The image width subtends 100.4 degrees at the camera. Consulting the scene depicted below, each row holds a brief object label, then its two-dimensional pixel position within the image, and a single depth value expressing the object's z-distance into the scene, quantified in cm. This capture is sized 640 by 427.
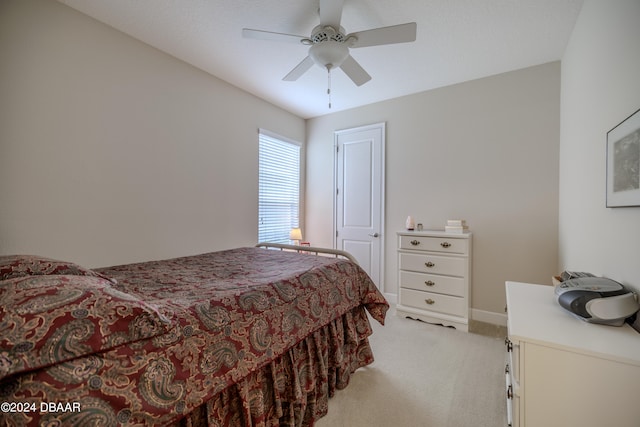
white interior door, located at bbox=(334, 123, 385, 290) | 370
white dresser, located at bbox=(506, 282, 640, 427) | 90
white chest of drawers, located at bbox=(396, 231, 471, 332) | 273
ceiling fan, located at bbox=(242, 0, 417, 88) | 170
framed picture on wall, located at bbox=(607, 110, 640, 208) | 109
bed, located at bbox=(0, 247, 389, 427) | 68
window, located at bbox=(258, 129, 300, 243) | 364
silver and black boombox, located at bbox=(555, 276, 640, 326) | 106
